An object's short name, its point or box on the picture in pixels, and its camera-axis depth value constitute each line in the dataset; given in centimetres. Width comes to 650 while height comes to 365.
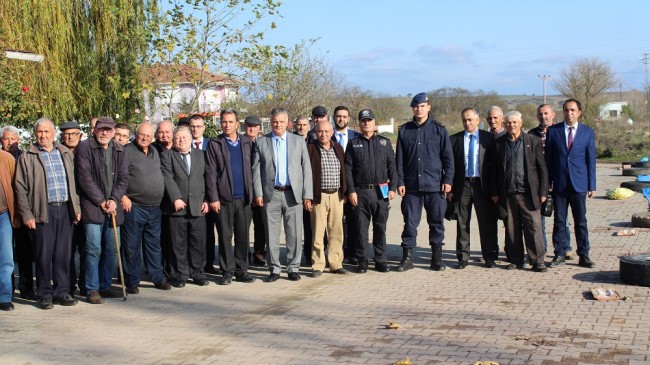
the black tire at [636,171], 2678
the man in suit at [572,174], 1070
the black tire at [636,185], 2125
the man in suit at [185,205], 1027
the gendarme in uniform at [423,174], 1083
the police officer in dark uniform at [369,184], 1086
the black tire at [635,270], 920
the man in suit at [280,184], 1059
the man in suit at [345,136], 1146
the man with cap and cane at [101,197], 934
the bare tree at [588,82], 5303
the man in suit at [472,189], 1093
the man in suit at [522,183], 1062
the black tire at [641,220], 1415
